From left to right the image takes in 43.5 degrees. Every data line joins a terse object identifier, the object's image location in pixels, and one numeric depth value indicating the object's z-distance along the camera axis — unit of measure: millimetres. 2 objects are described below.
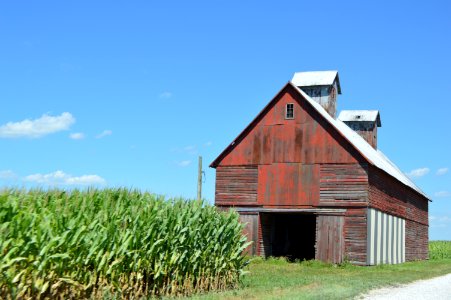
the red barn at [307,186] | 31234
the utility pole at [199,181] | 36406
